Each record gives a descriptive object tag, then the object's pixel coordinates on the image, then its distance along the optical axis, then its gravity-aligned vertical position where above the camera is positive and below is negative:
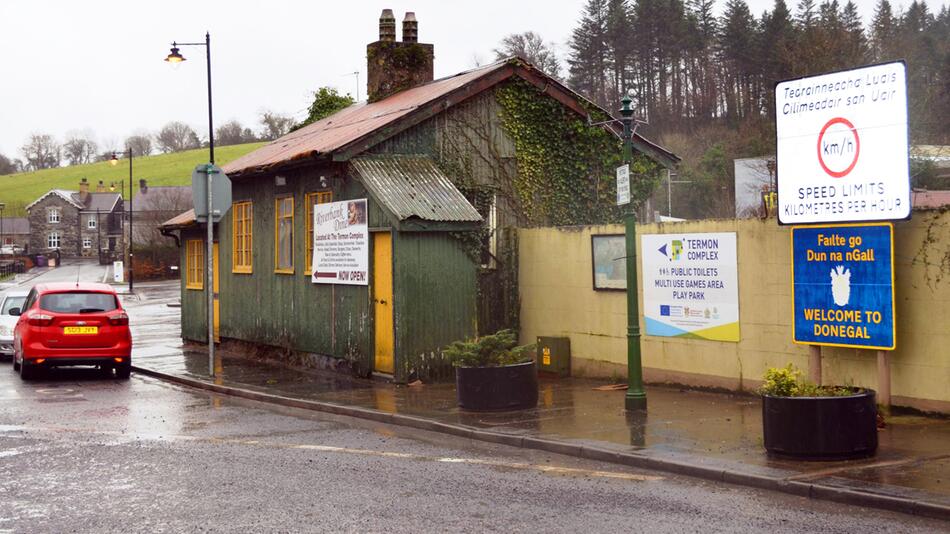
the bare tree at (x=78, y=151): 166.09 +21.43
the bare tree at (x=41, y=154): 163.38 +21.12
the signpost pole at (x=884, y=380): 11.30 -1.16
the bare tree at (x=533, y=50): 80.56 +17.50
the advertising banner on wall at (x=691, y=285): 14.16 -0.14
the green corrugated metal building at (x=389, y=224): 16.91 +1.02
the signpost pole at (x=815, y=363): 11.65 -1.00
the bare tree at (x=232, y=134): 154.88 +21.98
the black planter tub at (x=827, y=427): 9.40 -1.36
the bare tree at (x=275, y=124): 109.81 +17.05
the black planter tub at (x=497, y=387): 13.32 -1.34
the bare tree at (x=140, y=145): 156.25 +21.17
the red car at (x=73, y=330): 18.69 -0.70
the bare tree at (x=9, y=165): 172.62 +20.39
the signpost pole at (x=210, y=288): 18.47 -0.03
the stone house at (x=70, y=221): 130.12 +8.33
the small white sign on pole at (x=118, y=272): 70.81 +1.11
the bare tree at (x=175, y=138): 163.50 +22.85
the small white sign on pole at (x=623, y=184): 12.71 +1.10
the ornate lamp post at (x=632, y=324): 12.74 -0.56
